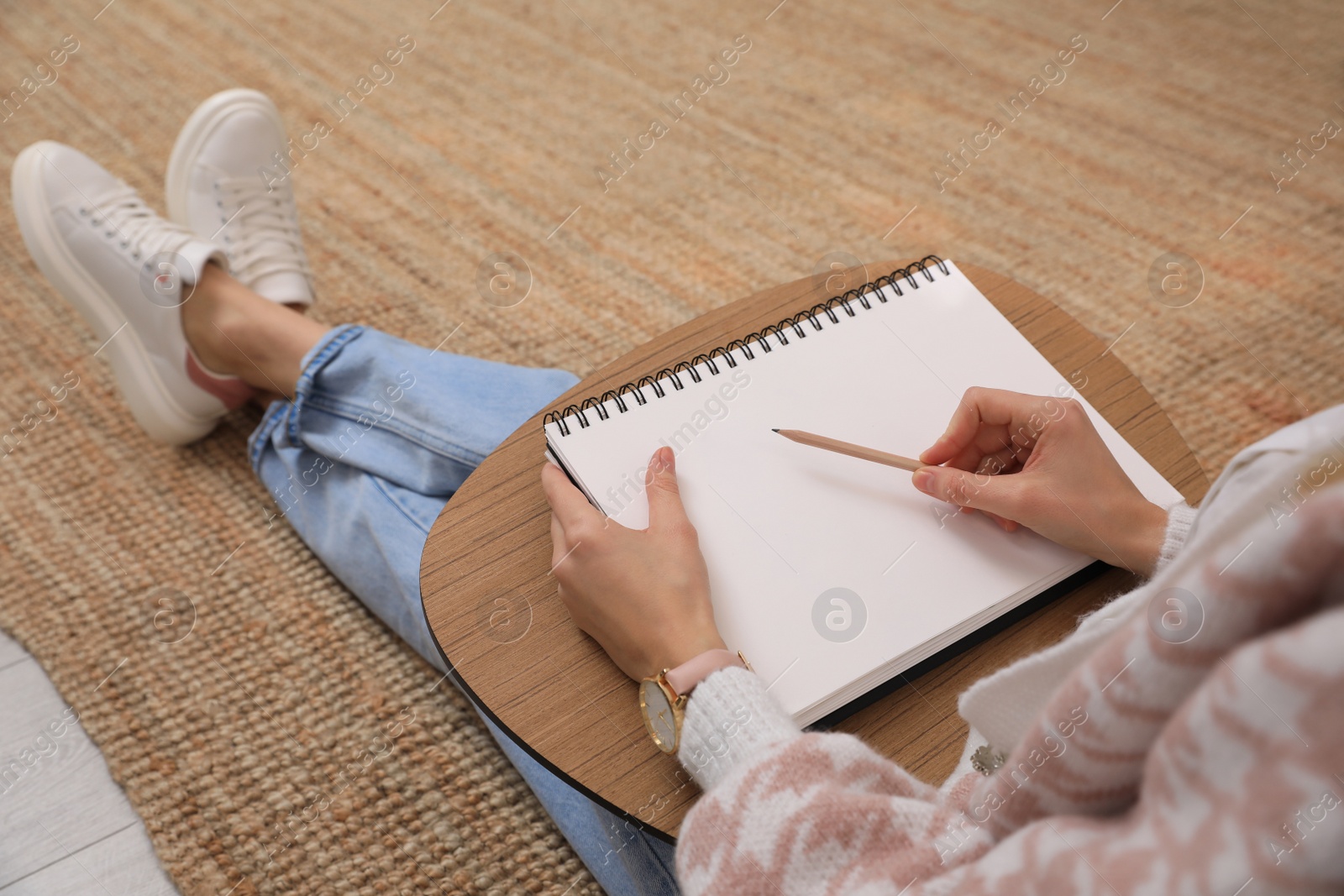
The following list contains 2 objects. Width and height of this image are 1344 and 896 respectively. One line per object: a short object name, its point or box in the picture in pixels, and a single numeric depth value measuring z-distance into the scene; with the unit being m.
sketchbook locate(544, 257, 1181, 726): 0.54
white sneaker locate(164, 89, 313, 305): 1.15
